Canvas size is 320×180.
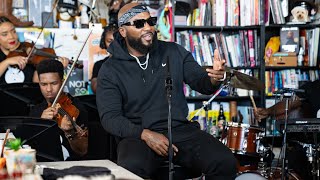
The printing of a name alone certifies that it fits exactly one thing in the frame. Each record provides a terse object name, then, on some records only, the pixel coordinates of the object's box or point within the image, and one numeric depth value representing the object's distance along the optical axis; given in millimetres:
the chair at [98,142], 4671
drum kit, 5145
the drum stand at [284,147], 4662
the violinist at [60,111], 4496
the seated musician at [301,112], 5484
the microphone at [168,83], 3613
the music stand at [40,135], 3270
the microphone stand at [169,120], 3546
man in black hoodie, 3750
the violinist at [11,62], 5637
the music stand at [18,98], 4855
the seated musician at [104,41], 5996
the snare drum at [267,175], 5059
